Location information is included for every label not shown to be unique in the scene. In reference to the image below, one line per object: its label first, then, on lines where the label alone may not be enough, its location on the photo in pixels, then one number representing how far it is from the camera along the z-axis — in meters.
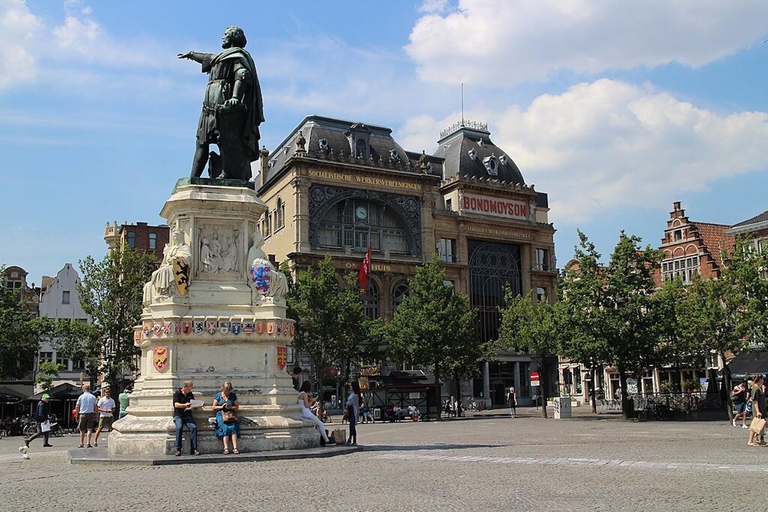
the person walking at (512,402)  44.09
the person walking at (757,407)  17.92
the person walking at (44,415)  22.53
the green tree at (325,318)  45.78
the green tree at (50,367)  42.94
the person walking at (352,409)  18.20
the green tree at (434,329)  45.84
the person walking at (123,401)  21.67
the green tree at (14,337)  41.81
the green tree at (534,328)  38.06
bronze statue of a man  17.66
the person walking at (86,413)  20.09
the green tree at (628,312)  35.97
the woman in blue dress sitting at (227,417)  14.76
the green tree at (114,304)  43.66
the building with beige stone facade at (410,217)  59.38
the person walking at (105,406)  21.69
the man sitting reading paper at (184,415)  14.52
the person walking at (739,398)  30.61
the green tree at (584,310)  36.31
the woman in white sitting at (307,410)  16.38
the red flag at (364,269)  57.00
